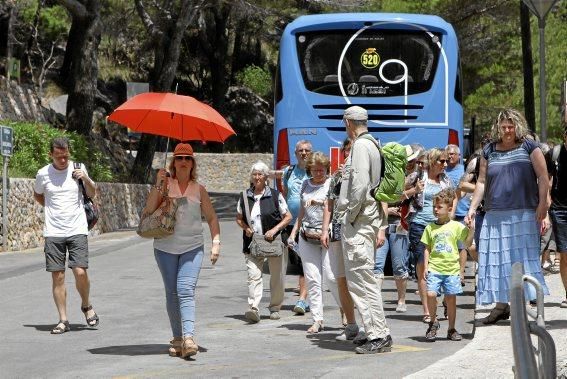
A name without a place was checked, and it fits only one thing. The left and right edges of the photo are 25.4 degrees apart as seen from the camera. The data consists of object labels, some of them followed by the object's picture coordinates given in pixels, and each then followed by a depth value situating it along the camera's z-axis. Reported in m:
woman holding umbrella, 9.95
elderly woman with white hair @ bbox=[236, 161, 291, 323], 12.61
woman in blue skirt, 10.41
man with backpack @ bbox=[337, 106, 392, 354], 10.00
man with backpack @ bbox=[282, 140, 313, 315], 13.02
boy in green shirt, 10.72
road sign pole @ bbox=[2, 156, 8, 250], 21.59
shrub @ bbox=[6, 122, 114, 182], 25.87
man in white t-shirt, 11.71
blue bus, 18.03
